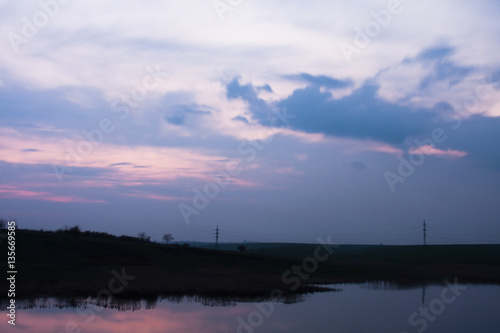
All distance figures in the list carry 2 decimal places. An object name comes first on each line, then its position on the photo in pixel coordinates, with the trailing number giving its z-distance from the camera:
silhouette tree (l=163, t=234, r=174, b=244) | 107.81
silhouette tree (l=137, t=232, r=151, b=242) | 74.94
